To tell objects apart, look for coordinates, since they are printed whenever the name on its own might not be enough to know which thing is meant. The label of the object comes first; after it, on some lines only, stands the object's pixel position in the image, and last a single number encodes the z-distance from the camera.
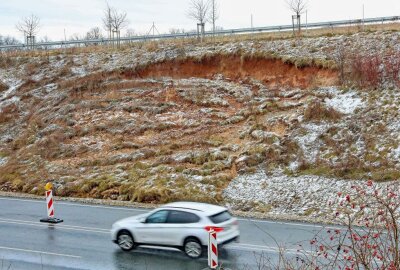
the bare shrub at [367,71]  28.23
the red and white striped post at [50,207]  19.53
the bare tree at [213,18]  48.96
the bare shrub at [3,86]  42.94
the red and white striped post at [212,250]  12.10
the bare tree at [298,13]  41.18
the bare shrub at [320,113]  26.33
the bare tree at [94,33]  82.44
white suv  14.10
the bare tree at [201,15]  47.69
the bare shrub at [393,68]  27.86
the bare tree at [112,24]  51.83
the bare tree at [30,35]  56.03
